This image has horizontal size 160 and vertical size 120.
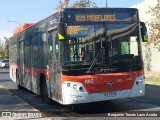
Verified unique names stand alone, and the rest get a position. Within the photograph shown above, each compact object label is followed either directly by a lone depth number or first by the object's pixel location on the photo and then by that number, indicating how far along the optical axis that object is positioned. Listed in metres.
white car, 73.69
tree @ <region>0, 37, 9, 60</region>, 103.81
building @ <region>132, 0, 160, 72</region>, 37.00
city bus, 11.51
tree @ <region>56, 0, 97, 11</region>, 48.83
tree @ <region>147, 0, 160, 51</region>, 28.94
